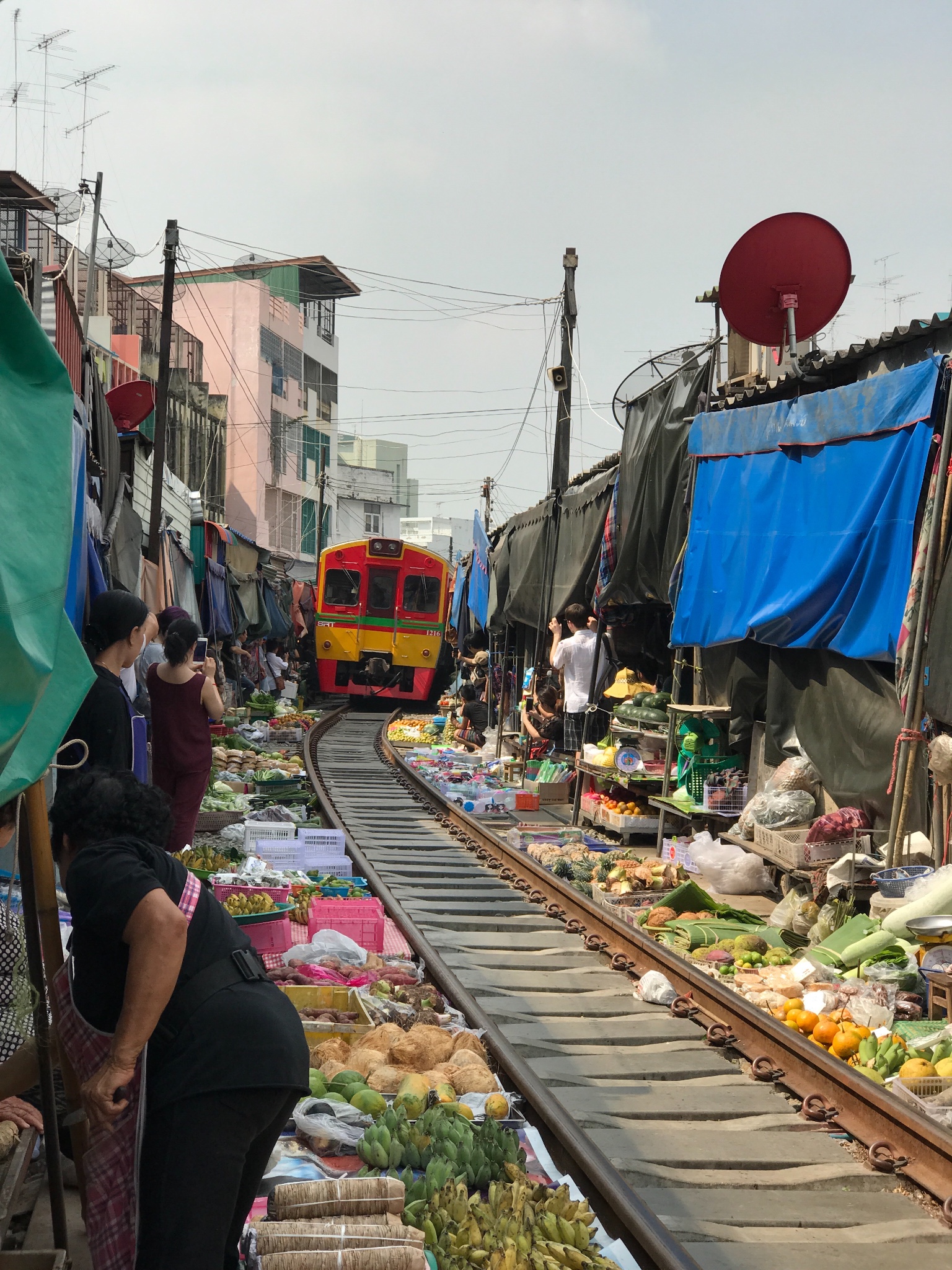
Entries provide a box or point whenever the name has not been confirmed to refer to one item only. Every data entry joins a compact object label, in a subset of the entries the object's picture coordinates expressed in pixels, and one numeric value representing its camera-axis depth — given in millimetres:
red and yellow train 27094
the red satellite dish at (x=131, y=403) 12156
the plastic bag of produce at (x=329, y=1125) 4266
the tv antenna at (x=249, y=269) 46969
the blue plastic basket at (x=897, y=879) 6746
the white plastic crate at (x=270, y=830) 9977
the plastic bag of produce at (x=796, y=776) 8797
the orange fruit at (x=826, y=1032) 5898
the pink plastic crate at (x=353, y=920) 7309
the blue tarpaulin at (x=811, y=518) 7449
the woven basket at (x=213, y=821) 10859
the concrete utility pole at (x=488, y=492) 34062
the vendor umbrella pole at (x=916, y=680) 6902
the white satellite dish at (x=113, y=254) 20141
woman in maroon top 7043
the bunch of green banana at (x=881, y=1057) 5426
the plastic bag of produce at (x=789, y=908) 7957
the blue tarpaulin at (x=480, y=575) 20844
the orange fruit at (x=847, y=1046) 5742
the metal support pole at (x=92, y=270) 12320
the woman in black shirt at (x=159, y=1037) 2783
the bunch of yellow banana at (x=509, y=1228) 3408
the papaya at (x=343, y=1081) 4703
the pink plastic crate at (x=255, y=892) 6863
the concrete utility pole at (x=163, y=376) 15906
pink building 46188
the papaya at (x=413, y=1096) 4504
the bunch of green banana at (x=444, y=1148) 4035
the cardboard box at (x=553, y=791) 14750
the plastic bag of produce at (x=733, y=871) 9203
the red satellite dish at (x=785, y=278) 9922
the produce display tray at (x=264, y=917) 6500
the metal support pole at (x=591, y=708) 13106
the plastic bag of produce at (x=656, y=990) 6914
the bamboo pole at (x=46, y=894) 3170
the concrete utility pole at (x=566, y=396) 17484
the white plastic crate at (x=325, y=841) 10125
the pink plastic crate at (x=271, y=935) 6598
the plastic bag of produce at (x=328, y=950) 6500
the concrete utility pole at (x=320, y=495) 43759
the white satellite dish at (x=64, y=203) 21828
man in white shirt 13672
